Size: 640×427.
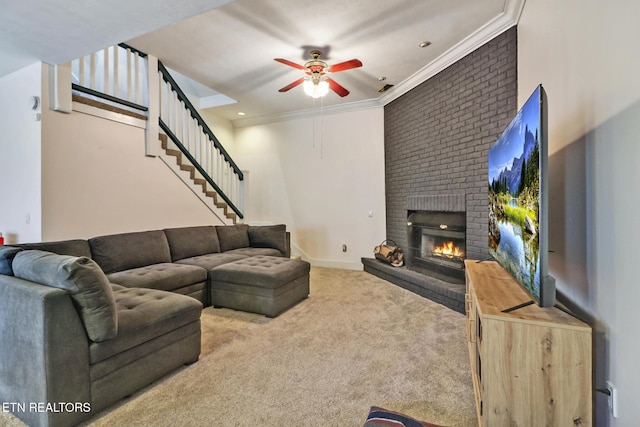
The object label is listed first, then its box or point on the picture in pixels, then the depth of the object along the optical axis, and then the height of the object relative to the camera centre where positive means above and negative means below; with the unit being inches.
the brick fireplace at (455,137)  117.6 +34.7
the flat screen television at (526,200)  48.7 +2.1
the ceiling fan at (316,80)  124.4 +56.3
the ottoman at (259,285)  115.6 -29.2
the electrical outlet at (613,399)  45.9 -29.0
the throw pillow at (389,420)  48.9 -34.9
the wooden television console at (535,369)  46.4 -25.1
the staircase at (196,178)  160.7 +20.0
